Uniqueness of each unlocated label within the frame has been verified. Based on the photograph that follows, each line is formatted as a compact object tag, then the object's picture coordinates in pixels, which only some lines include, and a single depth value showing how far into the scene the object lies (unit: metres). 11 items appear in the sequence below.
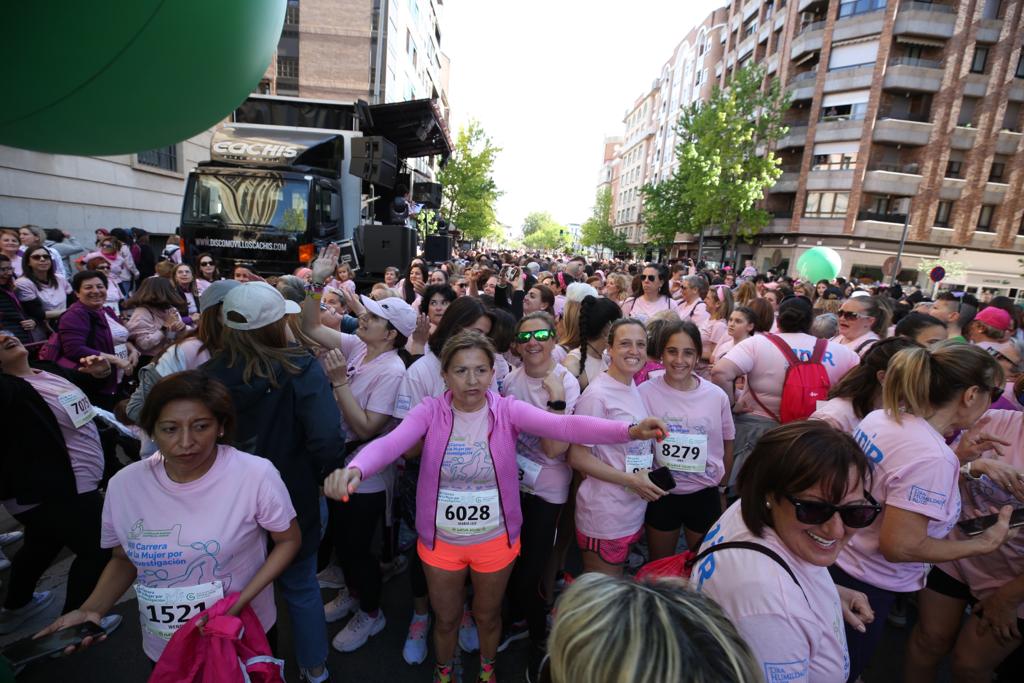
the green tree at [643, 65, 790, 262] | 28.05
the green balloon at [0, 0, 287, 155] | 0.98
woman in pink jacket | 2.24
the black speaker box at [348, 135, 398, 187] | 8.19
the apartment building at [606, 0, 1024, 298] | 27.39
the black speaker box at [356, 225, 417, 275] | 8.34
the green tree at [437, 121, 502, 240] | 29.05
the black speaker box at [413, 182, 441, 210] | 14.17
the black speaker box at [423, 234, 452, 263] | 13.95
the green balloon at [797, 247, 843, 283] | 11.62
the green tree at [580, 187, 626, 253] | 59.41
